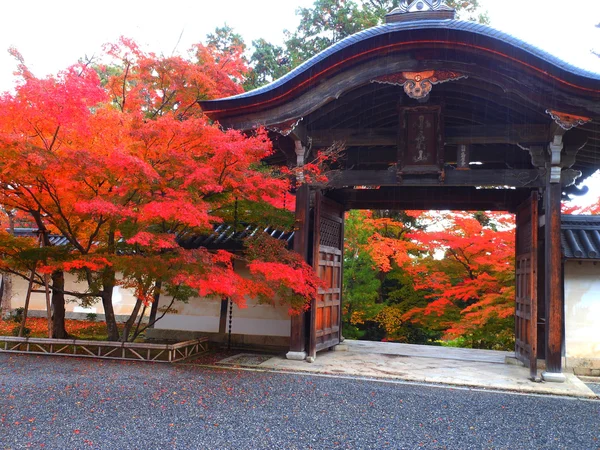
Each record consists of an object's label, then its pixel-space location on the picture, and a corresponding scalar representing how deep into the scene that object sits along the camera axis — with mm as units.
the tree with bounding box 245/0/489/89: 17375
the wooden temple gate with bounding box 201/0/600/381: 6883
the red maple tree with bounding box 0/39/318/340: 6871
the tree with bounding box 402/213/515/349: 11484
